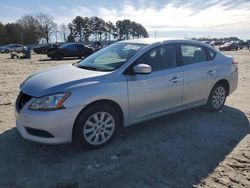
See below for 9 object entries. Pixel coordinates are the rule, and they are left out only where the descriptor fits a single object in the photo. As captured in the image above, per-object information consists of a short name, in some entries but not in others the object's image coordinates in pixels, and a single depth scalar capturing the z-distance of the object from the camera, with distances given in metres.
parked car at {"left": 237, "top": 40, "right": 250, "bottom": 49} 38.47
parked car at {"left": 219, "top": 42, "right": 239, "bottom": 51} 32.79
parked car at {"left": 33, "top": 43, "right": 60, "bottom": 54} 28.16
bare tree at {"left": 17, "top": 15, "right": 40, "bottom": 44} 54.22
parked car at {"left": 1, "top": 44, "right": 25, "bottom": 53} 32.16
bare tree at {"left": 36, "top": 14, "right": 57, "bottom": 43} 58.11
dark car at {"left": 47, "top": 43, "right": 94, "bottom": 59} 17.65
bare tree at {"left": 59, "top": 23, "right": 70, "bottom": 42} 64.07
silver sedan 2.84
